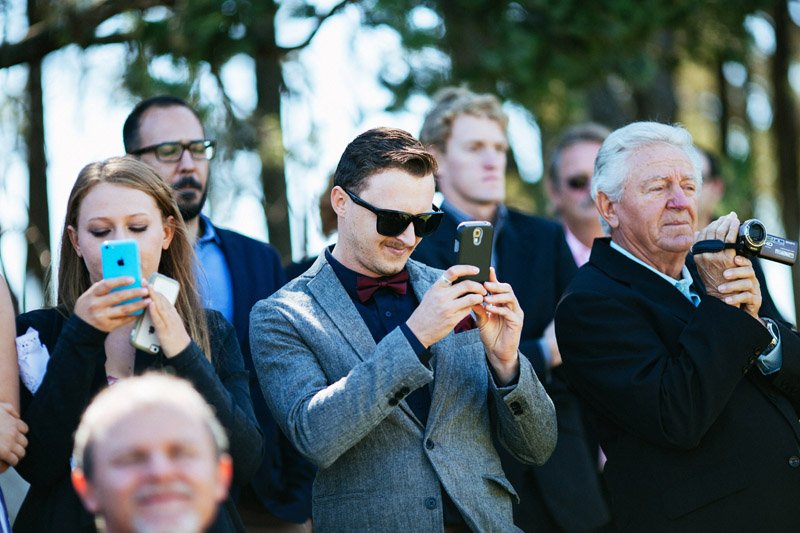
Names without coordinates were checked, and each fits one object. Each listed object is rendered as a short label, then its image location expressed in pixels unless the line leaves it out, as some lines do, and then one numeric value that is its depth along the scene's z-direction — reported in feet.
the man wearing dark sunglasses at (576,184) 41.57
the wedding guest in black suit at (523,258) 32.08
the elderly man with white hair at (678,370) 25.46
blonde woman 23.09
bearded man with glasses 31.46
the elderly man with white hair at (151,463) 15.17
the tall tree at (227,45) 46.04
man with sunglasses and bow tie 23.19
